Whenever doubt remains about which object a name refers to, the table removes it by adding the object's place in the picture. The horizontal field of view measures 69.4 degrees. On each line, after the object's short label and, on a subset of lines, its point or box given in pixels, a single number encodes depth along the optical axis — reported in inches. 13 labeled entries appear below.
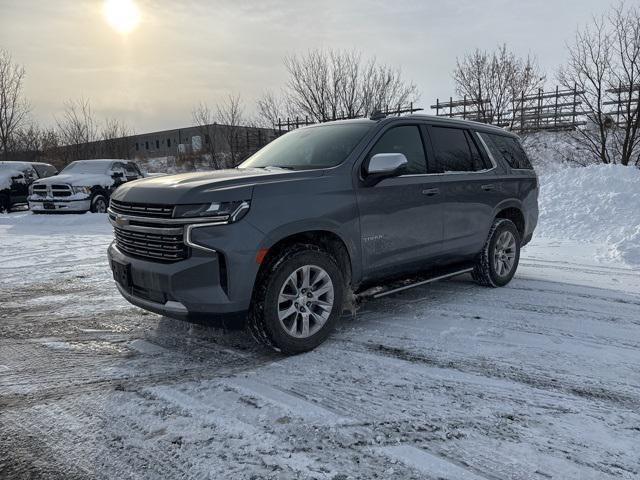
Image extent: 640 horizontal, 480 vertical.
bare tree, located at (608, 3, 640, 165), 575.2
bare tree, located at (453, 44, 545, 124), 842.2
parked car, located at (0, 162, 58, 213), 597.0
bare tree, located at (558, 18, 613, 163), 604.7
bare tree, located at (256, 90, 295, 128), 1062.1
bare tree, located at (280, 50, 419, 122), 932.0
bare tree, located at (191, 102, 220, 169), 1165.7
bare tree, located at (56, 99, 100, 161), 1191.6
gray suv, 125.2
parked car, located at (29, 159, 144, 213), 526.6
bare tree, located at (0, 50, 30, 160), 986.7
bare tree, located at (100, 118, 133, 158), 1242.6
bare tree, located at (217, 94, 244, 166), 1096.2
